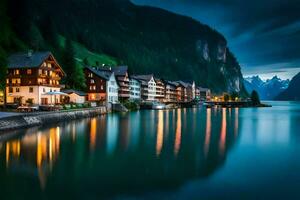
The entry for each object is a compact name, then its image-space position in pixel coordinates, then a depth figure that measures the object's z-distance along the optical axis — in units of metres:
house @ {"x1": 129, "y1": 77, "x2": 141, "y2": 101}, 137.79
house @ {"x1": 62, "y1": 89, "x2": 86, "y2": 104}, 87.24
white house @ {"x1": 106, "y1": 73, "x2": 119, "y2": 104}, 106.25
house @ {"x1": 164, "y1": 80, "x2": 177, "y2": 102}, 188.82
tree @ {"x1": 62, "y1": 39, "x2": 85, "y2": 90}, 95.44
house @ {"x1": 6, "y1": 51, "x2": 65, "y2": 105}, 74.06
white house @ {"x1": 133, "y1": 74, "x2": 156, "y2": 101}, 151.62
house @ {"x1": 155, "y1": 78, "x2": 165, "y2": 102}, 170.96
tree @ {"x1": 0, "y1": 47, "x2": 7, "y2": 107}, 50.72
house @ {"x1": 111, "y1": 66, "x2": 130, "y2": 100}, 122.06
